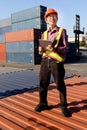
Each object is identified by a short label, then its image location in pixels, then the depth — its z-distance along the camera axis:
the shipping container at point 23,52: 27.03
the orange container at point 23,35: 27.06
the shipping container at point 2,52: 32.66
